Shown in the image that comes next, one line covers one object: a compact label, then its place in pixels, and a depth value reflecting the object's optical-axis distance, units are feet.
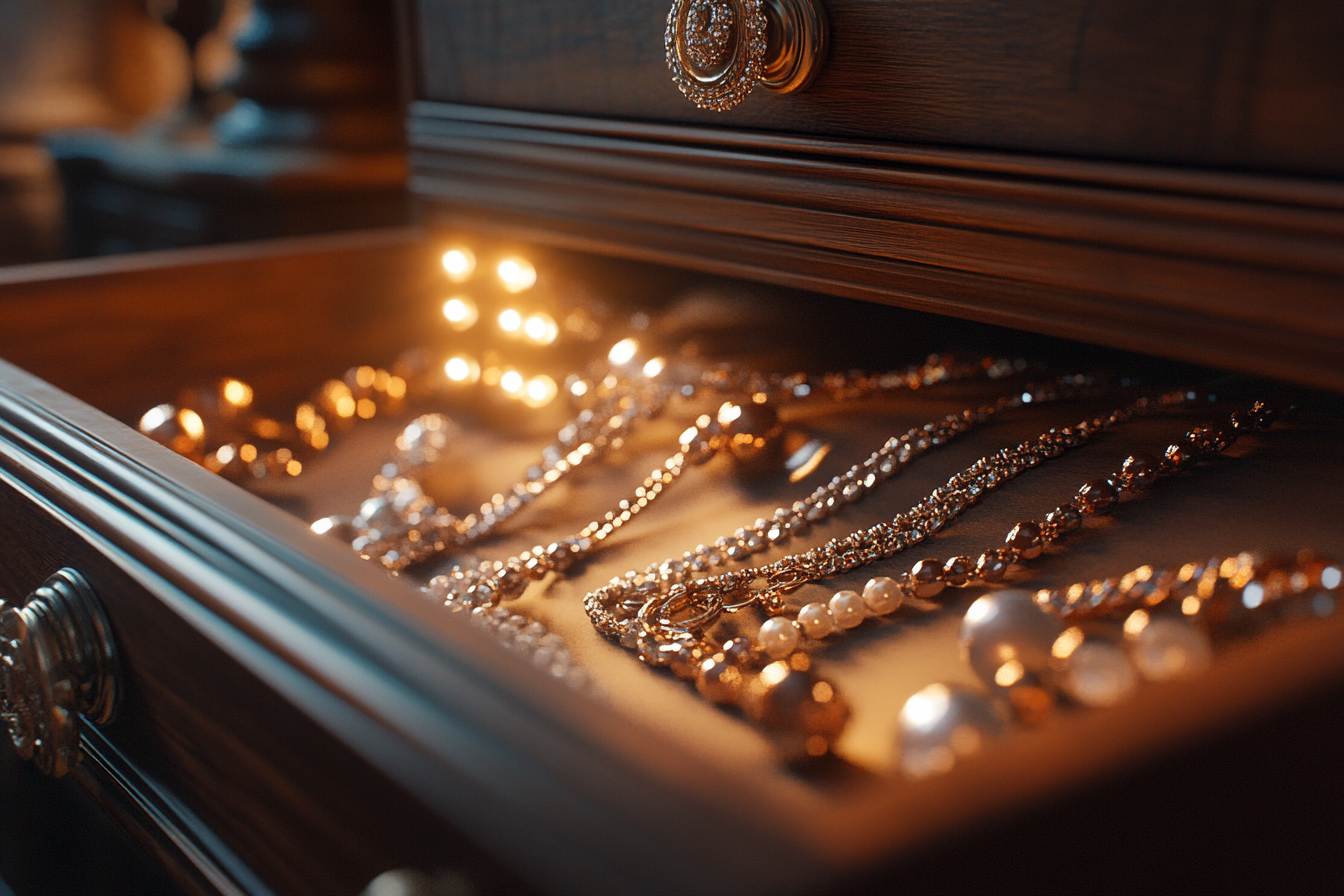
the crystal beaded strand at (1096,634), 0.91
